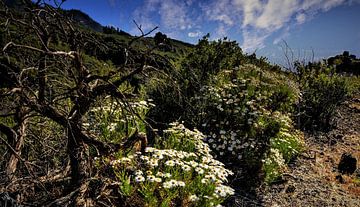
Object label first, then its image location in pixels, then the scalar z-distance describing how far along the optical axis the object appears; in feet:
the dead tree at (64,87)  9.47
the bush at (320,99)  34.80
